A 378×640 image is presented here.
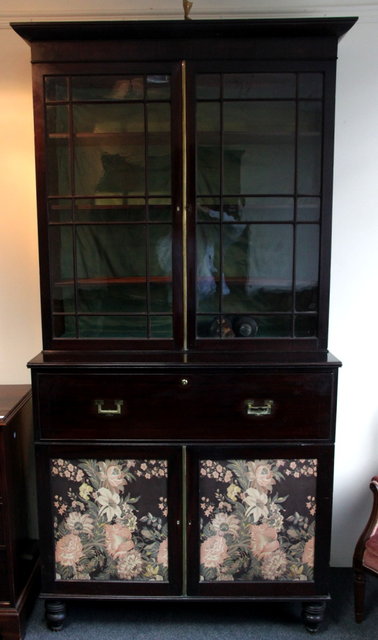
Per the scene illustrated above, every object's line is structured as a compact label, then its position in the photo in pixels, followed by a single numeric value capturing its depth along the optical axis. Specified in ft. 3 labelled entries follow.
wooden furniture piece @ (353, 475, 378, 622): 5.63
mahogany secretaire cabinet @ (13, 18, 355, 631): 5.30
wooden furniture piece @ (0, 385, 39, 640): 5.62
